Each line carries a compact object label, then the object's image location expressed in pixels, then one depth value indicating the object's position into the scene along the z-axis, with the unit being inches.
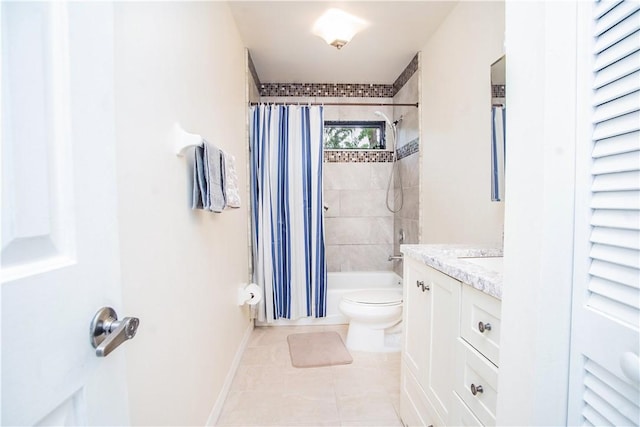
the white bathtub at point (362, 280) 123.5
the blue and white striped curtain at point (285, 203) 100.7
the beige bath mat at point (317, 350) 80.8
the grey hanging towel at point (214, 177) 47.8
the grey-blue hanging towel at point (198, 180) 47.1
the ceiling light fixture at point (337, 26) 80.5
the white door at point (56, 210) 12.8
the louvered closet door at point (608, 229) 17.1
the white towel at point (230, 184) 55.8
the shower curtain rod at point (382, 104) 103.0
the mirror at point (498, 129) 55.4
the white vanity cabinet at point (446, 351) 32.7
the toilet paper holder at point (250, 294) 85.8
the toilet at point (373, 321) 85.7
